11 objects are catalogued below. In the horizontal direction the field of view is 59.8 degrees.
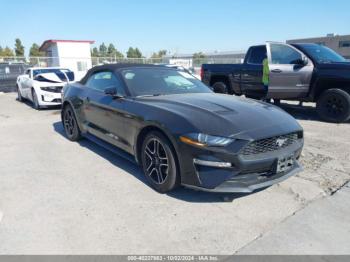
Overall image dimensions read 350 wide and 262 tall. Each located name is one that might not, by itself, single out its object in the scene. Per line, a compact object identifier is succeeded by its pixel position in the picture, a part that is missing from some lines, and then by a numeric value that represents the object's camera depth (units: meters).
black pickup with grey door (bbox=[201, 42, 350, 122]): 7.12
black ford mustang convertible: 3.01
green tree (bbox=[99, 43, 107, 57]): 122.00
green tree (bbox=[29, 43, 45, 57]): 78.43
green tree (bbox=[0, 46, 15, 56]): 76.66
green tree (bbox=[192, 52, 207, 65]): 32.28
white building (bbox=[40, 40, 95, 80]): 34.12
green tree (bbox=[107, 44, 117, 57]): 99.07
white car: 9.80
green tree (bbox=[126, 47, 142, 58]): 100.88
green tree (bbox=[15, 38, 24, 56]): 81.25
